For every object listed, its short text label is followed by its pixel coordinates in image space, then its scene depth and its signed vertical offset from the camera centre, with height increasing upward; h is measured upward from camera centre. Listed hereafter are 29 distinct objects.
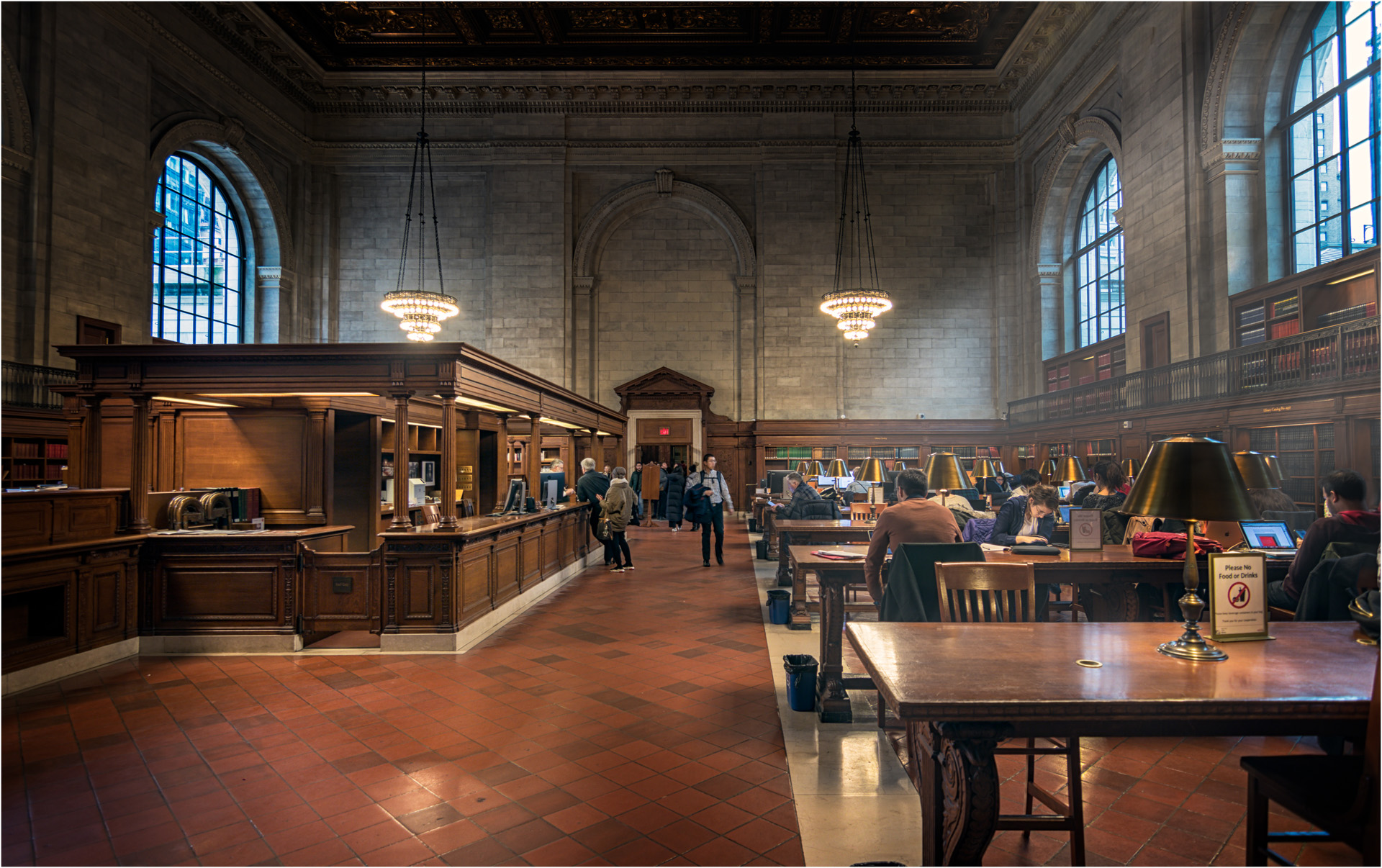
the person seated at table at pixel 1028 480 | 7.20 -0.22
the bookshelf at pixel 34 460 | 9.16 -0.01
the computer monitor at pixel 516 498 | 7.50 -0.42
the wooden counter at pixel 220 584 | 5.36 -0.95
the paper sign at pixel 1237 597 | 2.28 -0.45
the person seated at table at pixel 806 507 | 6.95 -0.48
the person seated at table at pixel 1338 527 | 3.38 -0.33
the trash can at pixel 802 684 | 3.95 -1.26
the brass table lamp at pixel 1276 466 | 7.08 -0.08
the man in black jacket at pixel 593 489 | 9.65 -0.41
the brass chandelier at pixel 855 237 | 16.97 +5.35
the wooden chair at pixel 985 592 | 2.99 -0.57
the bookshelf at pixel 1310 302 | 8.30 +2.04
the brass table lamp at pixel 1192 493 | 2.10 -0.11
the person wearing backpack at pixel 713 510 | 9.59 -0.70
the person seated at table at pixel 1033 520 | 5.04 -0.46
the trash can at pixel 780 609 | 6.06 -1.29
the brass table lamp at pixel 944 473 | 4.93 -0.10
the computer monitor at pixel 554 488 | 8.71 -0.37
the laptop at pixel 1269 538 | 4.53 -0.51
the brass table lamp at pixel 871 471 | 8.10 -0.14
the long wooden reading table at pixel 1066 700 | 1.75 -0.61
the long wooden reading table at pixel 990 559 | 3.91 -0.68
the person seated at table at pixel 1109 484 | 5.53 -0.20
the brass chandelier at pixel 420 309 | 13.45 +2.90
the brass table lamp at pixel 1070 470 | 7.02 -0.11
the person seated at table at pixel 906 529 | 3.85 -0.39
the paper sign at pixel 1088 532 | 4.31 -0.45
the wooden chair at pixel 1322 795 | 1.61 -0.84
